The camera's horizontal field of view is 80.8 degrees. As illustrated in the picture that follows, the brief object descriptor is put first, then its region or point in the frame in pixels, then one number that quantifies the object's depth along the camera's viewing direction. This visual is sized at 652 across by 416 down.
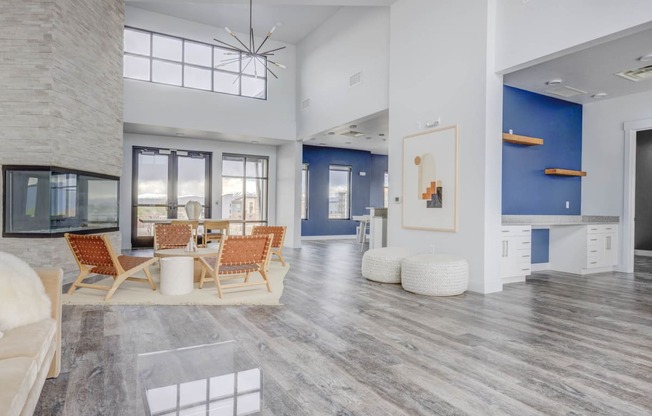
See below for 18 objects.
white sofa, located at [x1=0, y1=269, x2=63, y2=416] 1.32
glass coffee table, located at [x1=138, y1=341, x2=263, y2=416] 2.02
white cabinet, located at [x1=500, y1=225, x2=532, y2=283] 5.47
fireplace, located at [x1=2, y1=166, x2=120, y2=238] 5.29
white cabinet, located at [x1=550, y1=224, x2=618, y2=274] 6.53
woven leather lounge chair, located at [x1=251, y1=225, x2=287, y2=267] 6.90
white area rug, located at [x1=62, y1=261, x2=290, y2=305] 4.25
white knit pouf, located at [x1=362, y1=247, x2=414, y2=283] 5.50
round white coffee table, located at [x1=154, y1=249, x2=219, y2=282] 4.84
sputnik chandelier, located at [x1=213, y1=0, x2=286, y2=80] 9.62
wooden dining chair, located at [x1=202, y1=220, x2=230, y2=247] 8.26
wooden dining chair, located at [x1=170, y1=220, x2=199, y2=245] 7.67
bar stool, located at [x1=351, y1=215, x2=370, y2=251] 10.03
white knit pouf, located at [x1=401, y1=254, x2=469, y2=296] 4.73
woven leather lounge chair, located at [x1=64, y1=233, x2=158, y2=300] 4.26
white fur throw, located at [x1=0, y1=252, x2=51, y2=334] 1.91
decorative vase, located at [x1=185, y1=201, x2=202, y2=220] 7.67
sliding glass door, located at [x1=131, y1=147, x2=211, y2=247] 9.66
